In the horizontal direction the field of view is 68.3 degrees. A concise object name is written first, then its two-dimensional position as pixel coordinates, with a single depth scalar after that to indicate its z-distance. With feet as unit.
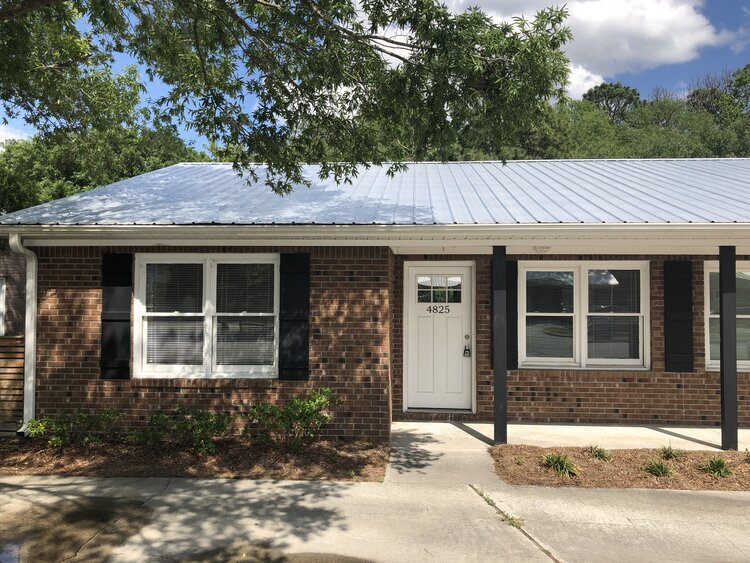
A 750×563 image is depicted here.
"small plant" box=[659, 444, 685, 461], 20.30
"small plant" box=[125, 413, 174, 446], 20.83
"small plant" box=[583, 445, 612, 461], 20.19
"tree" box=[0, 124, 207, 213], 32.58
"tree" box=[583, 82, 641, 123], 135.33
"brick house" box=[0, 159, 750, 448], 21.42
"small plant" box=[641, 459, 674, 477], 18.74
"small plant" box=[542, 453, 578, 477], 18.76
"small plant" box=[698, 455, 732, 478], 18.69
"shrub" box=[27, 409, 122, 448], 21.06
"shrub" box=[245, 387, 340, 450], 20.47
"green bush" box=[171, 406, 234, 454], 20.47
